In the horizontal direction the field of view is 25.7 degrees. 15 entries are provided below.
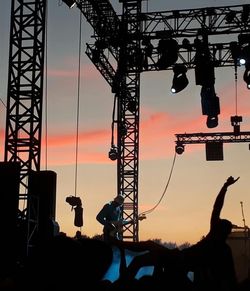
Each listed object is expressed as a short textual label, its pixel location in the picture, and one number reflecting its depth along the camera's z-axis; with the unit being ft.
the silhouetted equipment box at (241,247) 29.45
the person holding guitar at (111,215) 33.99
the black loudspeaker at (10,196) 21.88
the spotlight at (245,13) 41.71
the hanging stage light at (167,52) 41.23
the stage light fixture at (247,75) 39.60
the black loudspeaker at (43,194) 28.96
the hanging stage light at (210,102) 39.82
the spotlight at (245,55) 39.67
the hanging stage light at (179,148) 64.34
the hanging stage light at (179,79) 40.47
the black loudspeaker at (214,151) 61.77
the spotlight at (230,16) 42.57
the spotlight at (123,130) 49.96
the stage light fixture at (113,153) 50.31
